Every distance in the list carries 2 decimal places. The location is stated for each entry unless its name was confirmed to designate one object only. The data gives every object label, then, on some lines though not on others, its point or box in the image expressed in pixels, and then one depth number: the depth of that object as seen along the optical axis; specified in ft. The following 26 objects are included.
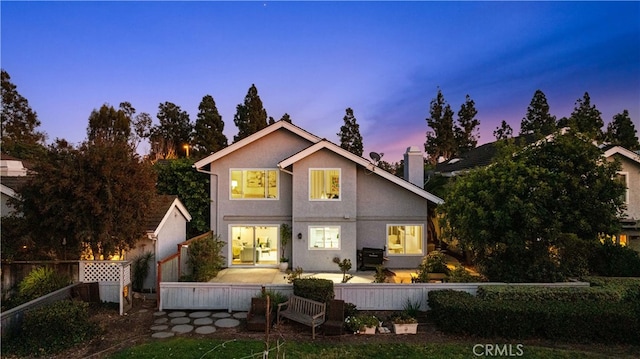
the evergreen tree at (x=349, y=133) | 137.00
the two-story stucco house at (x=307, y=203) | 49.96
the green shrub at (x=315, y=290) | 29.86
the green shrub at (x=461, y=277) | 35.12
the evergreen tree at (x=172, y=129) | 145.80
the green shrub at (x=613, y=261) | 39.32
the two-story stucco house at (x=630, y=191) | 53.67
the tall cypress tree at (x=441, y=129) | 150.71
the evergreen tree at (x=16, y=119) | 139.23
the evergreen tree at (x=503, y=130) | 175.22
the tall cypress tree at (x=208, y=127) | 123.75
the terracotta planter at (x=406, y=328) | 27.17
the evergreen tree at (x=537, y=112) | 136.15
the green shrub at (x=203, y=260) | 38.88
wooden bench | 26.71
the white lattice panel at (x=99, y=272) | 33.32
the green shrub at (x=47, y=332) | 23.34
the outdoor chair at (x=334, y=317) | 26.50
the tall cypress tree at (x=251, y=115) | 113.35
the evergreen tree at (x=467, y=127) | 153.28
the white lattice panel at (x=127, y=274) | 32.96
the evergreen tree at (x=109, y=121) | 133.08
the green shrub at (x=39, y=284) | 29.84
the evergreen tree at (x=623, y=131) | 117.29
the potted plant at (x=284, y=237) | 51.72
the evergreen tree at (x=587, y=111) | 121.60
